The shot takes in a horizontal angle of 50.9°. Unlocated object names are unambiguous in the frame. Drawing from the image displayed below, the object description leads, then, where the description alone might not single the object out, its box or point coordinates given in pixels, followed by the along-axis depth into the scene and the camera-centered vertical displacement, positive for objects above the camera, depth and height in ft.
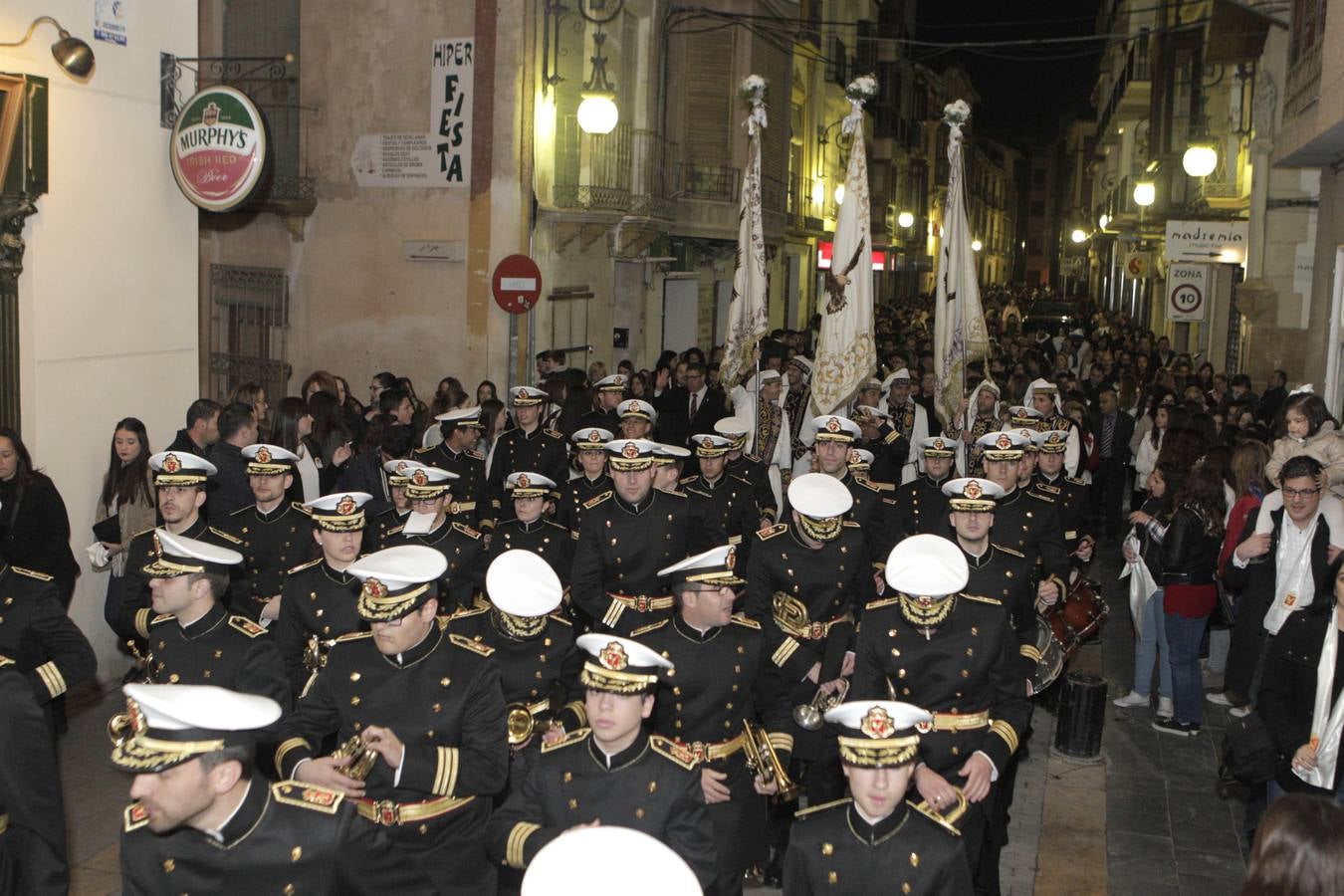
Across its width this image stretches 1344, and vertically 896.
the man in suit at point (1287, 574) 26.05 -4.93
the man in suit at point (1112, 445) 55.21 -5.43
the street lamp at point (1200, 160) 78.69 +8.24
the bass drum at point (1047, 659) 28.09 -7.21
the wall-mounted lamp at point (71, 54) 31.30 +4.77
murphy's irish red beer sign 35.22 +3.08
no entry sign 52.80 +0.02
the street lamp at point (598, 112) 63.00 +7.83
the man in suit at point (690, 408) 56.13 -4.75
